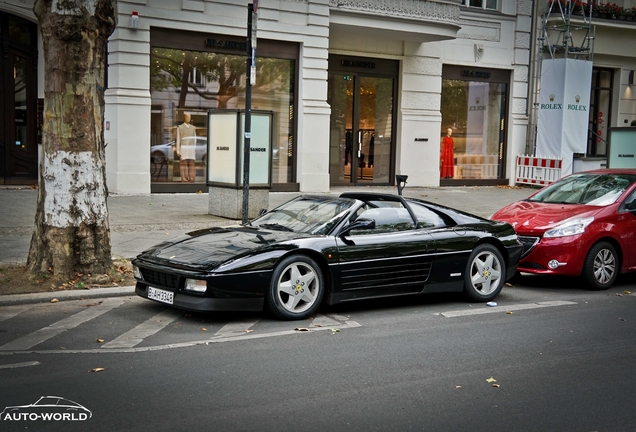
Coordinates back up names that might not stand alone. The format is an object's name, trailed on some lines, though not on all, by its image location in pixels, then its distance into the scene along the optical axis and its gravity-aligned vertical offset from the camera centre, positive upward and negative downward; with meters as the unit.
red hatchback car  10.30 -1.04
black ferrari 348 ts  7.76 -1.16
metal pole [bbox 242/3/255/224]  13.25 +0.33
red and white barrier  25.38 -0.56
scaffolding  26.92 +4.03
